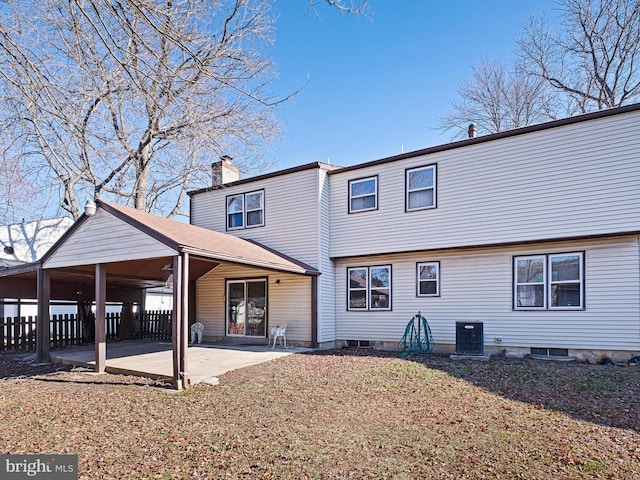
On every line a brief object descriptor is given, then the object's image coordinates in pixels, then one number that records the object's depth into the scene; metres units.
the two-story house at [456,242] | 9.41
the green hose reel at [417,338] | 11.10
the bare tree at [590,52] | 17.73
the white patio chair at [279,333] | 12.09
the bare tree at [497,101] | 21.56
